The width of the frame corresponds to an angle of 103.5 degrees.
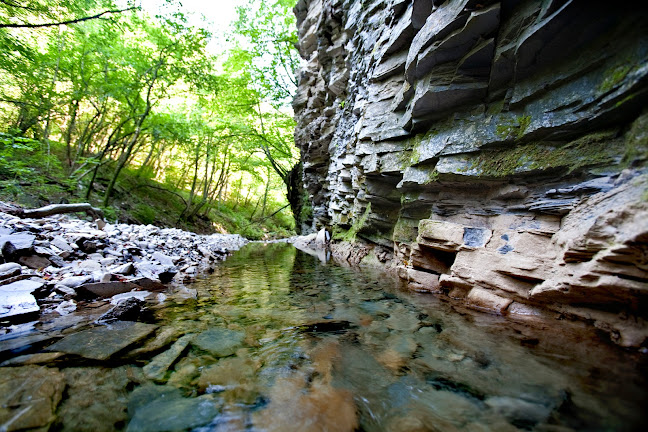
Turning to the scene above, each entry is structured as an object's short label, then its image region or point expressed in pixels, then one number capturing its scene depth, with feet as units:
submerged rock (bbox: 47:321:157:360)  7.66
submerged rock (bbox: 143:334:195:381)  7.06
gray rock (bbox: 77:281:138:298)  12.34
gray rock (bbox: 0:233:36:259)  12.84
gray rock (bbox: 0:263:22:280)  10.91
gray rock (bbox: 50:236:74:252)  15.75
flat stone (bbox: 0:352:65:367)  6.75
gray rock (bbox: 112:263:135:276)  14.97
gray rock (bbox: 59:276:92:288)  12.25
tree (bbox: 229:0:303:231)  59.82
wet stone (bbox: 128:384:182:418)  5.89
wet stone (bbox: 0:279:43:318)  9.20
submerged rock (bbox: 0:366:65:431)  4.82
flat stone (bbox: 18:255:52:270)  13.12
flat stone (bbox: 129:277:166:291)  14.62
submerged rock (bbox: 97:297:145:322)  10.34
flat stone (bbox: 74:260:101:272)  14.39
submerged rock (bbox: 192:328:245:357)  8.74
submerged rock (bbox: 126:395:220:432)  5.32
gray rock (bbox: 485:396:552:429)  5.45
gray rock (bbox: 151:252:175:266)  20.15
